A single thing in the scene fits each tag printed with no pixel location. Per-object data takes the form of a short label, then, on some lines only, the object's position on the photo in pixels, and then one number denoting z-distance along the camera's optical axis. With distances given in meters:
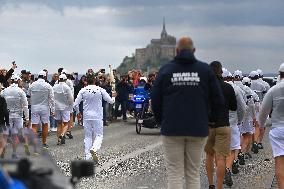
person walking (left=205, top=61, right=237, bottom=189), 10.66
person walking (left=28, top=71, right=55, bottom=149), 18.53
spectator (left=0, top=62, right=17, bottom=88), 18.93
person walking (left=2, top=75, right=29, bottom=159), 16.98
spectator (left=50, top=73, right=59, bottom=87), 22.41
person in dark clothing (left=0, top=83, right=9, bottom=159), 14.35
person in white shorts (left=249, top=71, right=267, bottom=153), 19.61
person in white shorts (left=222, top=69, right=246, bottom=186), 11.83
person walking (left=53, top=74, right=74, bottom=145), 20.14
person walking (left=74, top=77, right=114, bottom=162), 15.22
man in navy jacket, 8.40
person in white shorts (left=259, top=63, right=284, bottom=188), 9.65
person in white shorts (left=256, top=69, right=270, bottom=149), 18.35
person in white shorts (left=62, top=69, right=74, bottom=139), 21.85
